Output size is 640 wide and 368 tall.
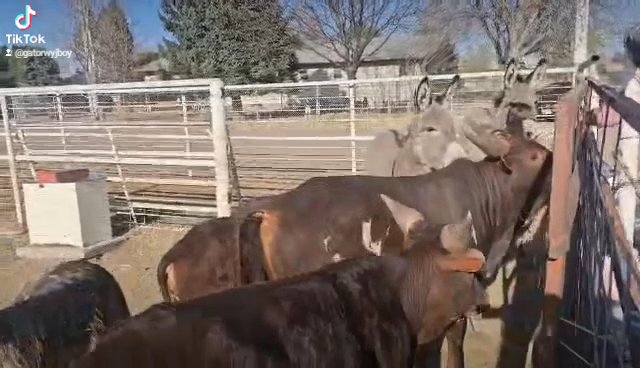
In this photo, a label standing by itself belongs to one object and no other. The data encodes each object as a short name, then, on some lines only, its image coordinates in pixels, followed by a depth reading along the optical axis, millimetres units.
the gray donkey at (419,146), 6117
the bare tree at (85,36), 35062
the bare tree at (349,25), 37875
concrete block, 8133
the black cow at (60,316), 2945
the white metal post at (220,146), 7562
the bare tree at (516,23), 23984
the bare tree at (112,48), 37406
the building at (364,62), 35719
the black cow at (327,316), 2176
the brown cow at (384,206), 3992
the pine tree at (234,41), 34125
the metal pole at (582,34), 9445
